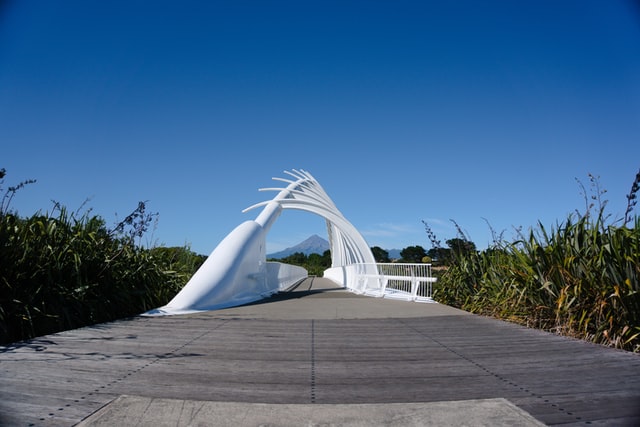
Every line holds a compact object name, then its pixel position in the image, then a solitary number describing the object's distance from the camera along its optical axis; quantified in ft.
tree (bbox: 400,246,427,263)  90.81
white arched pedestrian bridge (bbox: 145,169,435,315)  28.35
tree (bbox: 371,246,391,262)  154.84
